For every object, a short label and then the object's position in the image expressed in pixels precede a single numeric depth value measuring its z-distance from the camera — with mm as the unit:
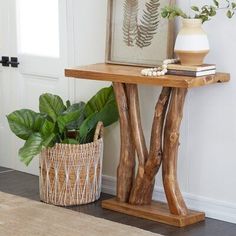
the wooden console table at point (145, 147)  4469
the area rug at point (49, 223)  4395
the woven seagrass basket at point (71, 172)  4947
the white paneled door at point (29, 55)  5643
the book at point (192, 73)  4275
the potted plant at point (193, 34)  4327
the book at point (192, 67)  4282
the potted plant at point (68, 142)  4933
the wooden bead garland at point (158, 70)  4326
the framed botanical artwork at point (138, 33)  4752
